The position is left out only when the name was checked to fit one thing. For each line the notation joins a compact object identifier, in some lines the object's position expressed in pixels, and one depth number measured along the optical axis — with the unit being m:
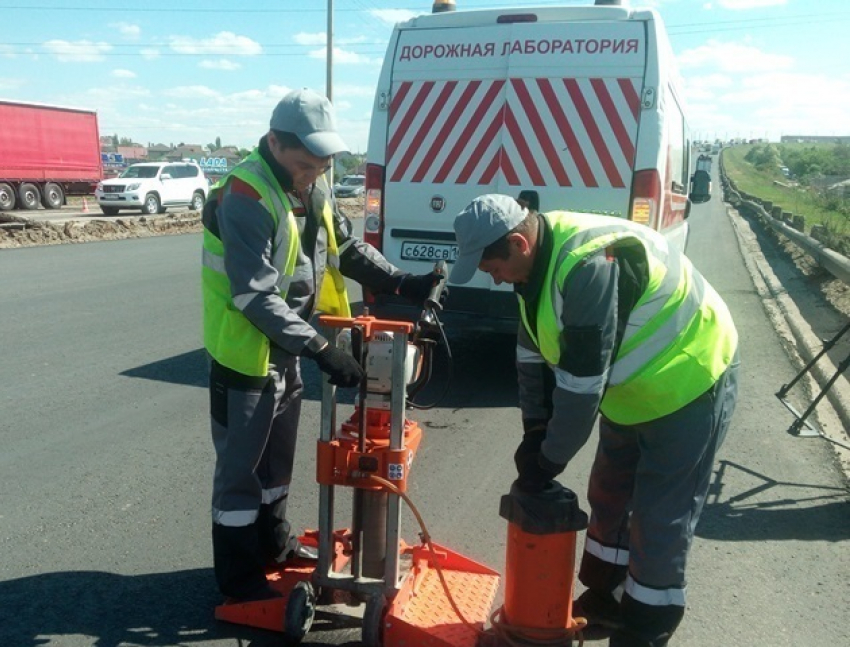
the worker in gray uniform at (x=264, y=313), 2.91
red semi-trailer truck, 27.31
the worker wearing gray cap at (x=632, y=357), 2.45
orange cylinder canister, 2.76
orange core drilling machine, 2.80
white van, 5.76
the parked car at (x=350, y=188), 41.56
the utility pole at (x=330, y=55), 29.92
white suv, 26.25
